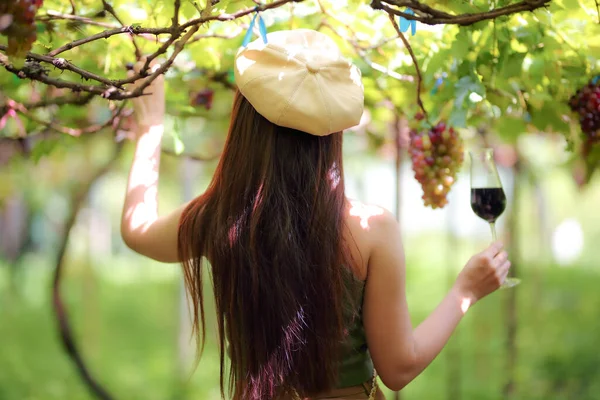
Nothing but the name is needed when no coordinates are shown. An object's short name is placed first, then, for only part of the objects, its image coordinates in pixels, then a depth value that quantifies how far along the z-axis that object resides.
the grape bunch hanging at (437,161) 1.96
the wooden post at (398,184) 2.97
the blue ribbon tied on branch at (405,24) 1.67
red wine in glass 1.95
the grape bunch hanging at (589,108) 1.90
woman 1.51
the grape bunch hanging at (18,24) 1.00
